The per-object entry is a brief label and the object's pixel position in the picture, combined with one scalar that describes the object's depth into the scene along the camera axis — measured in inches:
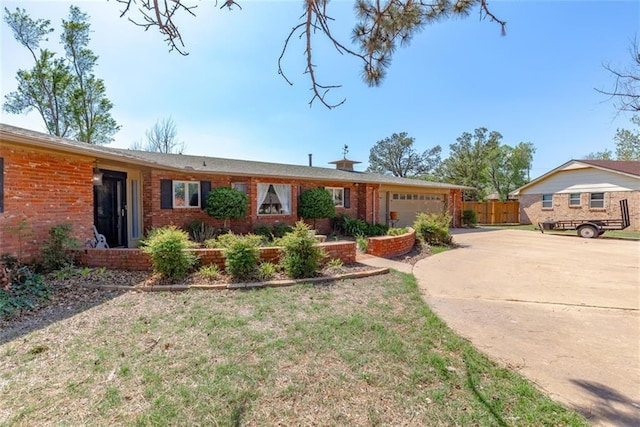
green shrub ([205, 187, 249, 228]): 388.5
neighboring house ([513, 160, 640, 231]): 641.0
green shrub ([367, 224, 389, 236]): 494.6
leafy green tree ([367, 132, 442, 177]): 1526.8
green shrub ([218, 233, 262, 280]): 215.0
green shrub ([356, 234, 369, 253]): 341.1
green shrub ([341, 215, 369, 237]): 489.1
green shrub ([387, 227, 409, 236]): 406.3
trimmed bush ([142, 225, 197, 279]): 210.1
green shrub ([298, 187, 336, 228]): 480.1
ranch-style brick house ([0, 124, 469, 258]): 216.7
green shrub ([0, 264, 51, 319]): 161.0
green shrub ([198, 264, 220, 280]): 216.1
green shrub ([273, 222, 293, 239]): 414.8
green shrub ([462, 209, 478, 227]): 751.7
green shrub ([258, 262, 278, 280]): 222.7
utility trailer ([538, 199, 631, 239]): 535.5
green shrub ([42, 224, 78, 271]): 220.7
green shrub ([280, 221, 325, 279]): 225.8
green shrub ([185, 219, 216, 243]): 365.7
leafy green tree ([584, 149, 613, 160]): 1407.0
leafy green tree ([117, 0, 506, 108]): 113.9
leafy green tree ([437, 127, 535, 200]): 1213.7
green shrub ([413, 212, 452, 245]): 411.5
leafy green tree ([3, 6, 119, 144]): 689.0
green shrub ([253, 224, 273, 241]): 412.8
